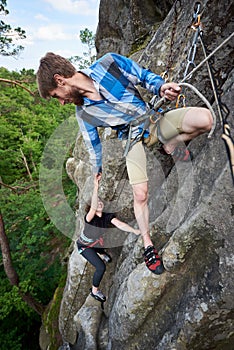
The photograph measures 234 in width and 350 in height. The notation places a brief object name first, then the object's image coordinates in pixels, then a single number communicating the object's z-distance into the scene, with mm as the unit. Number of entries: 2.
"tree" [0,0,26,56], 8531
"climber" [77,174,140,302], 4430
